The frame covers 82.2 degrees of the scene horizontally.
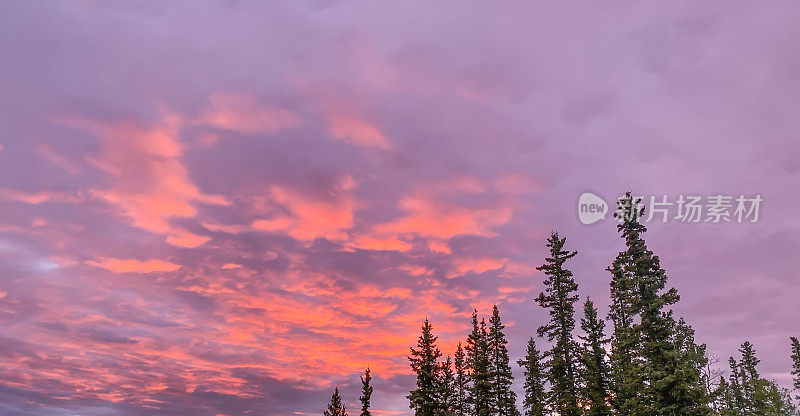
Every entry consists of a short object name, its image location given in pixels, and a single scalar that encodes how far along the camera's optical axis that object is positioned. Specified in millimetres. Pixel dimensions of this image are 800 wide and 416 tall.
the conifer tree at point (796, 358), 76188
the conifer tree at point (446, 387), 52281
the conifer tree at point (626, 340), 33406
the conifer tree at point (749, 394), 48938
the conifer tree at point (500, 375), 50406
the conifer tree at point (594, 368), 40219
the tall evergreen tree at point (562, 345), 38594
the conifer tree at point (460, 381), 57656
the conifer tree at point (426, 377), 51031
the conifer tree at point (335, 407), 66062
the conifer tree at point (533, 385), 50341
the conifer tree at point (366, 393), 59469
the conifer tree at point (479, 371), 50031
